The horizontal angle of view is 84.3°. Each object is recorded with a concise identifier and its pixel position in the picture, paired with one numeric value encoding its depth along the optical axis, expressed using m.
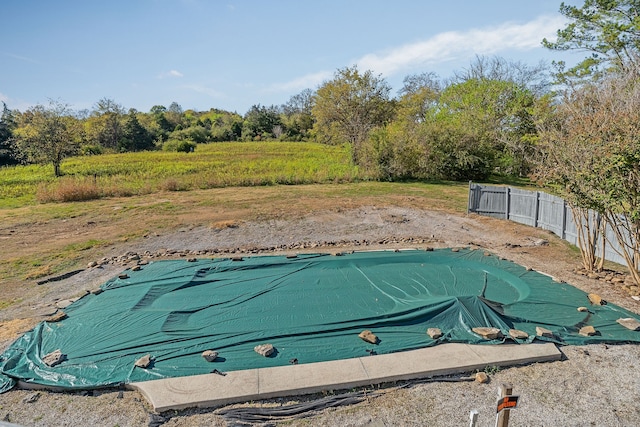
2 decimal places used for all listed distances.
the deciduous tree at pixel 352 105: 21.41
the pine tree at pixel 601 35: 15.01
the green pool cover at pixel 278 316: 3.53
